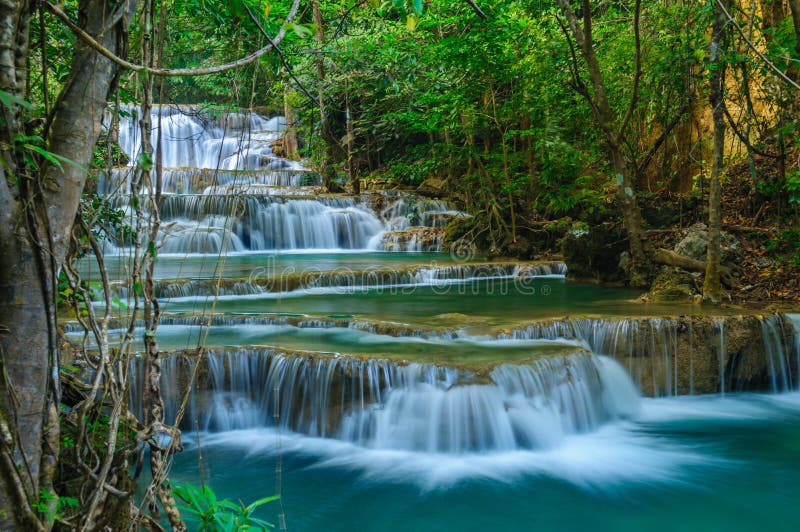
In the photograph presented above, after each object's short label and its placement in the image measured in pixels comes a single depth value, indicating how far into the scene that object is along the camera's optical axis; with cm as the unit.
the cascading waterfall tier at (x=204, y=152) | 2176
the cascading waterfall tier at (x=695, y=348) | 656
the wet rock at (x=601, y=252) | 1048
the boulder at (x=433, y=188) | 1778
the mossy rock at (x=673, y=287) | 823
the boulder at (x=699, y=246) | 895
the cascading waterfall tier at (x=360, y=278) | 884
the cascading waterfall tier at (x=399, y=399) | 504
